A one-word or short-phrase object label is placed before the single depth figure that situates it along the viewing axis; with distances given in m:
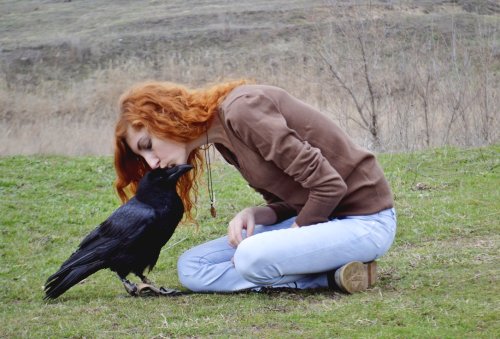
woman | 4.68
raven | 5.22
